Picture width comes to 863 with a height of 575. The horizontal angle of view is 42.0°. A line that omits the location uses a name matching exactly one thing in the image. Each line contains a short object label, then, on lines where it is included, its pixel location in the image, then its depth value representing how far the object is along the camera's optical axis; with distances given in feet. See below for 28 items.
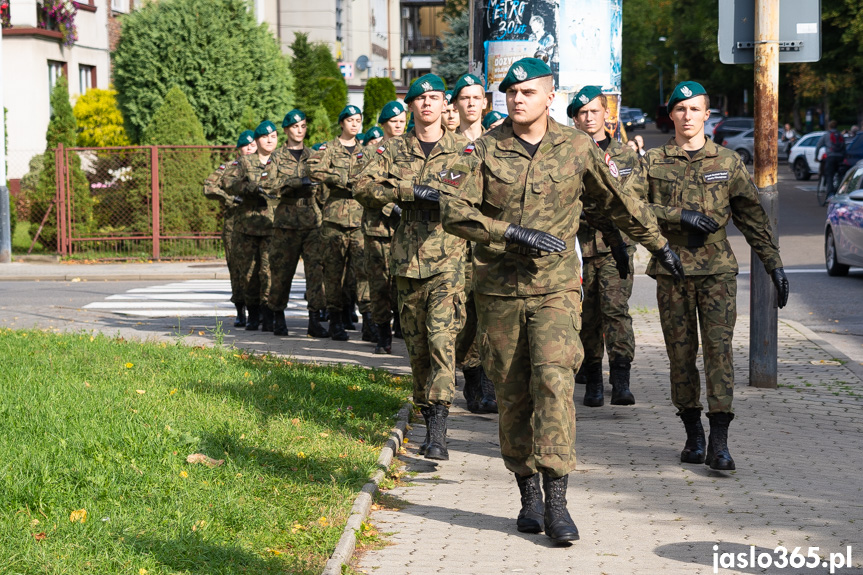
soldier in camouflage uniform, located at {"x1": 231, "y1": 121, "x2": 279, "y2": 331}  39.52
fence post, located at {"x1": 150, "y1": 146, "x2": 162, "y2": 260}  69.46
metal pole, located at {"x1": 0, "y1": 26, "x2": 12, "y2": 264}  68.69
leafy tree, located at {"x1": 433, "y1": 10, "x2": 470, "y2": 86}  173.78
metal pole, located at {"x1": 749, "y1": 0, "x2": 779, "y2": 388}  29.73
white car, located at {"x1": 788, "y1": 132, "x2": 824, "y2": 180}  138.51
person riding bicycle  98.78
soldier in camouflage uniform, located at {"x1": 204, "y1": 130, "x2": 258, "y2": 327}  41.42
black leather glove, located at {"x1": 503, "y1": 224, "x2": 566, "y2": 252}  16.88
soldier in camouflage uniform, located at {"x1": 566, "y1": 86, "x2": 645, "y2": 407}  27.63
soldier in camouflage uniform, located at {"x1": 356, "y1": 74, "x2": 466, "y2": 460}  23.02
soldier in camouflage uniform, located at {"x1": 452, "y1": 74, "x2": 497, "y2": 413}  27.30
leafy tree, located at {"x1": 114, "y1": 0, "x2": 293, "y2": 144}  78.23
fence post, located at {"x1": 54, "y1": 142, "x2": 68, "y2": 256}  69.36
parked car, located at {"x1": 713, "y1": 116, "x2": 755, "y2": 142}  180.14
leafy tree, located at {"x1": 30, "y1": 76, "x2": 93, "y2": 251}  70.38
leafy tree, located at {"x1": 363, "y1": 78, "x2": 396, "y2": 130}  139.31
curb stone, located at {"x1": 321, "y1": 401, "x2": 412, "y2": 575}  16.06
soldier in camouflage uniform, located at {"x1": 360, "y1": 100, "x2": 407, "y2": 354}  32.01
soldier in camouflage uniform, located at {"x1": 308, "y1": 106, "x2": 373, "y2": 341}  35.50
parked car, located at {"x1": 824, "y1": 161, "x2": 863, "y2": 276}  53.83
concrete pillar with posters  39.22
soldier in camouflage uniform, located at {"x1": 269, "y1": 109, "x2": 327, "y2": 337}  37.78
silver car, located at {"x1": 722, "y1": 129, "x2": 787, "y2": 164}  169.89
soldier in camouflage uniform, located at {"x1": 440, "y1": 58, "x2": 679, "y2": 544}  17.56
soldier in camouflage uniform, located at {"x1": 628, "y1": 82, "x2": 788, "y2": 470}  22.03
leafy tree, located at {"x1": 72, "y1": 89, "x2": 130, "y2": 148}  84.64
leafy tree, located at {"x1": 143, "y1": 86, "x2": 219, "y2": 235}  70.38
